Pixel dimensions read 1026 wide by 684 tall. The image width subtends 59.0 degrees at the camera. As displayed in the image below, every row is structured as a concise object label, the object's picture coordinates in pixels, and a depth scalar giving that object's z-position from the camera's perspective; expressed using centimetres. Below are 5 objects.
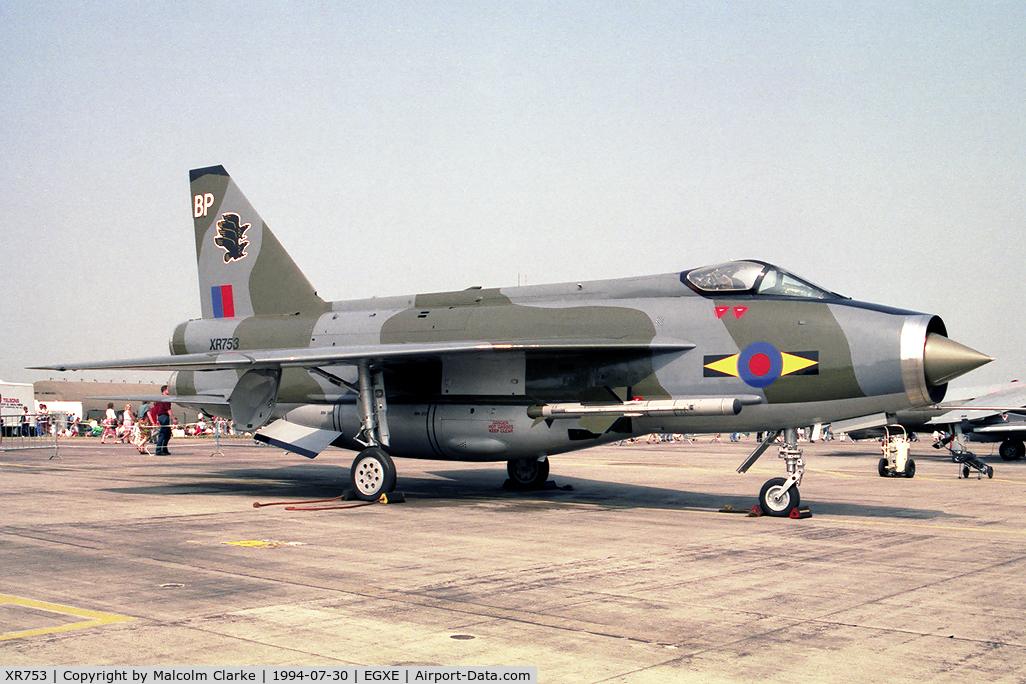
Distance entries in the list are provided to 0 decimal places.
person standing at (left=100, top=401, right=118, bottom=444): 3575
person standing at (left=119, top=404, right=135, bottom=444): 3572
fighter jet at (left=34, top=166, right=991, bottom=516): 1196
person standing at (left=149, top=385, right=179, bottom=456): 2656
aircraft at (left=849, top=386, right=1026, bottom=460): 2731
